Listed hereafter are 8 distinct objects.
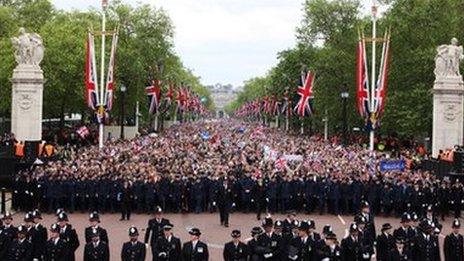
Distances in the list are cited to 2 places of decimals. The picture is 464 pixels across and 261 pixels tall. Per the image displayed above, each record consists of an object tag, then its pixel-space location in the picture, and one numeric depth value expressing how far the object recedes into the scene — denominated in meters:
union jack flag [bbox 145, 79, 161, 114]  59.53
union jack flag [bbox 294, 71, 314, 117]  53.28
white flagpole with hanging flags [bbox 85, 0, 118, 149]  39.56
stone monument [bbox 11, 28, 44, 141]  38.91
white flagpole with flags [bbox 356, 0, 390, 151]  39.72
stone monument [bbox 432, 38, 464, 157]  38.88
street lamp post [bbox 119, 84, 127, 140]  51.85
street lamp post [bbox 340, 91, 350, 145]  50.48
